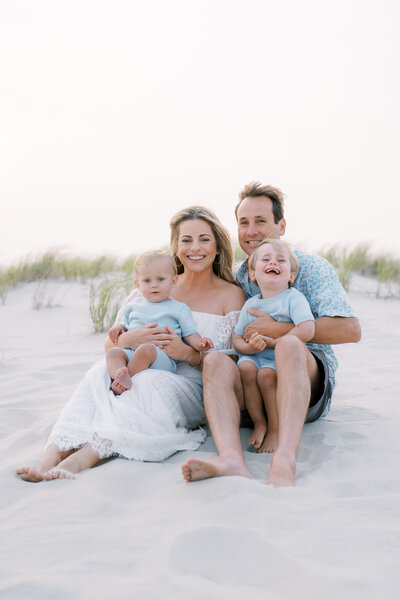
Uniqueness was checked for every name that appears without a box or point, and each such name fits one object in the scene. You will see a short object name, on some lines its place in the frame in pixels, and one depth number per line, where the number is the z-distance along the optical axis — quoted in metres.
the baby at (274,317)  3.34
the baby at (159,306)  3.72
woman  3.11
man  2.88
